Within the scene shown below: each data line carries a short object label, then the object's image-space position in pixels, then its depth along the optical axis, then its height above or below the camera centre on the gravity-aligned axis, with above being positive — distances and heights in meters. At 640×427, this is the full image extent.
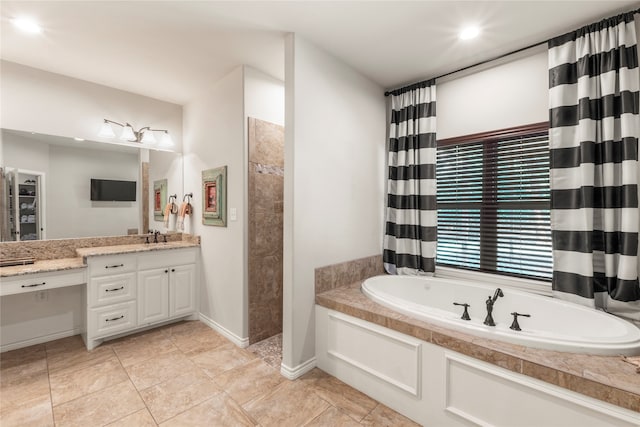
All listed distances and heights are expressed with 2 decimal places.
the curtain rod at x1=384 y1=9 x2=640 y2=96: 2.18 +1.31
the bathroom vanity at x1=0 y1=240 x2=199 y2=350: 2.32 -0.64
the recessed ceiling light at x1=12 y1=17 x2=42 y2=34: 1.95 +1.33
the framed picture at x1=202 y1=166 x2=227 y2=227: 2.82 +0.17
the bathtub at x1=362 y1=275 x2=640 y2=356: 1.42 -0.67
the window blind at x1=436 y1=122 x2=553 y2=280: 2.28 +0.09
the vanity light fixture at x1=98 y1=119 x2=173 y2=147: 2.91 +0.86
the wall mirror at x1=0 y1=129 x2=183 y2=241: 2.49 +0.28
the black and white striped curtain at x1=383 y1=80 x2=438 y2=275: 2.69 +0.29
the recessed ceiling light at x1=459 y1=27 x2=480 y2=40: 2.03 +1.32
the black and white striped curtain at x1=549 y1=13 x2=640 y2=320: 1.76 +0.32
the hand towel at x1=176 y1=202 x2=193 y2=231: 3.28 +0.02
